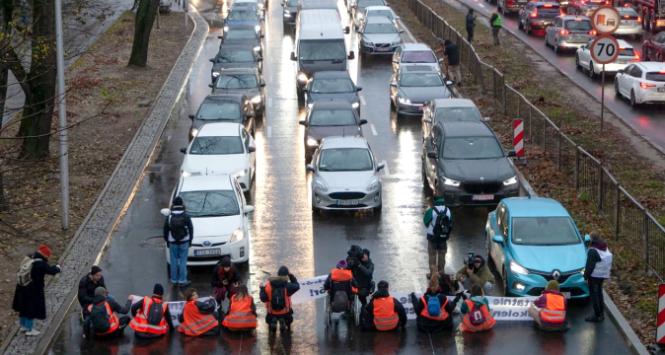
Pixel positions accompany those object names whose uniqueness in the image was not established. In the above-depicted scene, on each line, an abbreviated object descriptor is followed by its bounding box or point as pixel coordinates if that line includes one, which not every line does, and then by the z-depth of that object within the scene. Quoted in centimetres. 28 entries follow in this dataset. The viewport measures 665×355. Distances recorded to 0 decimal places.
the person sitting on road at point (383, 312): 1836
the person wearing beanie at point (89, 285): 1883
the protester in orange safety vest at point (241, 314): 1852
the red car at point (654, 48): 4150
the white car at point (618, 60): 4169
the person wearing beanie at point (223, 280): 1945
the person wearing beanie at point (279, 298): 1838
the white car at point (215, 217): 2169
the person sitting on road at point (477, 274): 1956
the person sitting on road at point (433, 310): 1844
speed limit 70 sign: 2852
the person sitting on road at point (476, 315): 1842
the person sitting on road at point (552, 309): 1834
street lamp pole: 2355
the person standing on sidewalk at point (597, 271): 1878
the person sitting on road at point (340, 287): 1847
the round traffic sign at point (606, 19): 3072
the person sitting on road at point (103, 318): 1814
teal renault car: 1962
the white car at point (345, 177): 2552
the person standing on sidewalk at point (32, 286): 1817
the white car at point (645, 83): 3562
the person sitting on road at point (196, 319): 1841
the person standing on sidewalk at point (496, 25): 4944
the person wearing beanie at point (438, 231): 2123
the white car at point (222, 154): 2716
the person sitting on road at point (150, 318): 1825
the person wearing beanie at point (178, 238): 2072
